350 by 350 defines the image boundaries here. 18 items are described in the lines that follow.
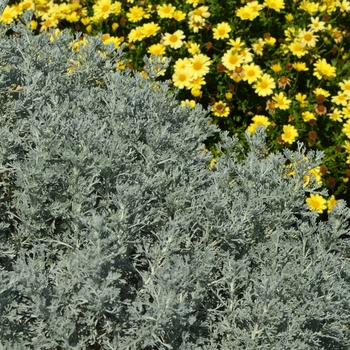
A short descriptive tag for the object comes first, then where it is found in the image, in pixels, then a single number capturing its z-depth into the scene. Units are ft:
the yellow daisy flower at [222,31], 13.62
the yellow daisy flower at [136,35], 14.07
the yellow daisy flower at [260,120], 12.91
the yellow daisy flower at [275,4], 13.86
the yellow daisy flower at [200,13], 13.74
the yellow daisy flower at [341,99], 13.15
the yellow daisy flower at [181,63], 13.32
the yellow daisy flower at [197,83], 12.97
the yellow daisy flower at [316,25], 13.83
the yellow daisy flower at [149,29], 14.02
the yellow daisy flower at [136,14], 14.32
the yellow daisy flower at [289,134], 12.57
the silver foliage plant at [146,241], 6.11
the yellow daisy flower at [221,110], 13.07
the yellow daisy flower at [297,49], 13.44
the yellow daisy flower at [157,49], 13.74
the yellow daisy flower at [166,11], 13.98
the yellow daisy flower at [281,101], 13.01
